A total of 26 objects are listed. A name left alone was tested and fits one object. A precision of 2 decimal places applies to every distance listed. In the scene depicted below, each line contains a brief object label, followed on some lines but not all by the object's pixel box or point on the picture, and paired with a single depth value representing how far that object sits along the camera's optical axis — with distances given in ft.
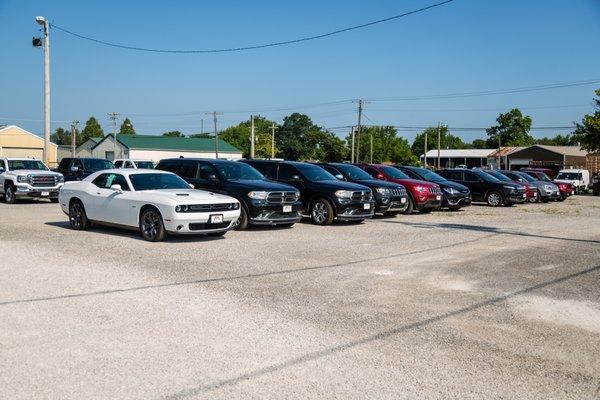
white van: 134.51
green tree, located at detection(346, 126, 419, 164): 382.01
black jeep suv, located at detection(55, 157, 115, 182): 81.76
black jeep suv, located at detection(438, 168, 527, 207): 81.87
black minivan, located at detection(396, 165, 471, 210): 70.81
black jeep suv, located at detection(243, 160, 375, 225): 50.78
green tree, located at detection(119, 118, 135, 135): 462.19
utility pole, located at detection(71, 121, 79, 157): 229.04
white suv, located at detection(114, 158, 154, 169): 100.48
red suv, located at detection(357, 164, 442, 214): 64.80
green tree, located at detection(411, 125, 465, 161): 443.32
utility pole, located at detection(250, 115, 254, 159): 208.60
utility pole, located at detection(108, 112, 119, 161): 280.45
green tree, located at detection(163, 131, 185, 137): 501.07
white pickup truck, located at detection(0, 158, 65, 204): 70.79
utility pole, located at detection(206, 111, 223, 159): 267.82
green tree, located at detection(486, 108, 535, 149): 333.62
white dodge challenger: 37.63
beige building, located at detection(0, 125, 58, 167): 233.55
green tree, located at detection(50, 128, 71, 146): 561.52
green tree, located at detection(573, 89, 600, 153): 134.51
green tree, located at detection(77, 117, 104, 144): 453.17
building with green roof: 278.87
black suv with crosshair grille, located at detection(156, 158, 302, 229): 45.39
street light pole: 102.99
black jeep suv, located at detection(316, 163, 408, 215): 57.57
